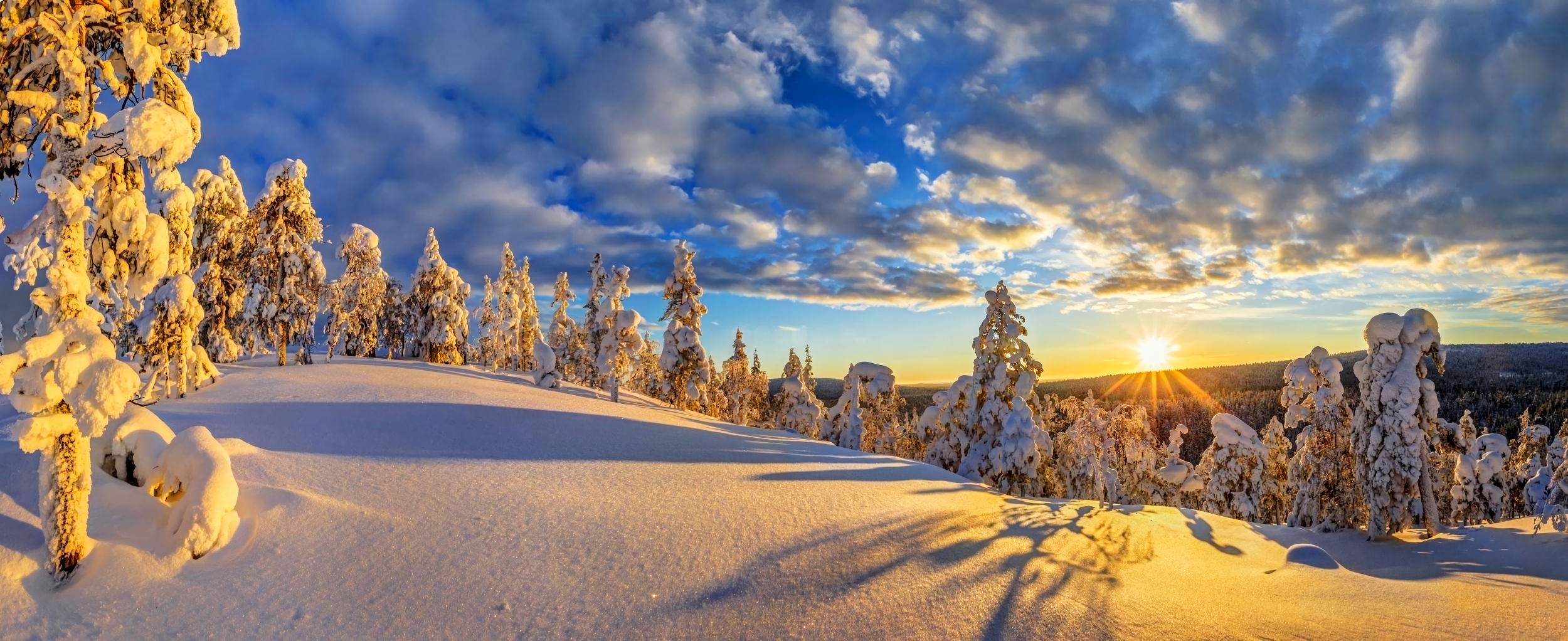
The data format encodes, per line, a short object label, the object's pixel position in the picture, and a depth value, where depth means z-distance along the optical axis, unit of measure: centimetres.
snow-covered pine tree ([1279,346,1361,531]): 2028
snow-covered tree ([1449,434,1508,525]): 3191
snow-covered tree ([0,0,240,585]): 575
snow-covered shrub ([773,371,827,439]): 3684
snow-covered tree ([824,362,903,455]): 3158
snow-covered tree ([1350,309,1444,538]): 1694
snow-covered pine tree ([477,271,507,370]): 5394
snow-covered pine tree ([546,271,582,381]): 4850
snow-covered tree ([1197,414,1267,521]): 3119
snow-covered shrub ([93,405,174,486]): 731
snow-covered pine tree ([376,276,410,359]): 5228
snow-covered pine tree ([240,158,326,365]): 2553
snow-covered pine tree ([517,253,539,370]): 5169
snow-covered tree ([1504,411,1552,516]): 3186
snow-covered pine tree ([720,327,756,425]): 5931
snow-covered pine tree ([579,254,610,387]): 3959
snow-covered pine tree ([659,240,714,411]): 3216
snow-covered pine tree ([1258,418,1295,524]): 3169
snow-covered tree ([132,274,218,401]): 1208
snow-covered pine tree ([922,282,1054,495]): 2280
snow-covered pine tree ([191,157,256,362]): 2422
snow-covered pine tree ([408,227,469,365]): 4422
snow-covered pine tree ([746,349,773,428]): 6625
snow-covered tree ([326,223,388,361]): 3647
